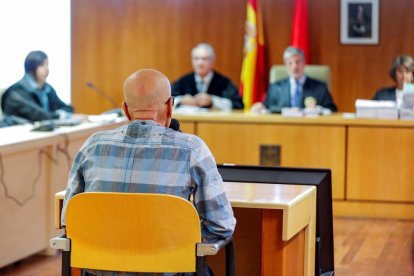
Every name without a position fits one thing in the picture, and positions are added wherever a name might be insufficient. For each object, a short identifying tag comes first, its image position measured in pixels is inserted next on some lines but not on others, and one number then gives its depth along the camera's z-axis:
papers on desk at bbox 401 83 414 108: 8.55
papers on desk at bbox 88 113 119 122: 8.42
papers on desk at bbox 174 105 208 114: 9.10
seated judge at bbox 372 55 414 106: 9.14
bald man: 3.62
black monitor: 4.56
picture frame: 11.31
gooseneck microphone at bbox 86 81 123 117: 11.81
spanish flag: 11.28
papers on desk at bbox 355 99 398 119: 8.54
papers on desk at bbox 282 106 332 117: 8.80
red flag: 11.23
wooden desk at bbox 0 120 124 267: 6.35
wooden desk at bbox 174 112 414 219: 8.48
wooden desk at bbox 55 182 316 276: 4.00
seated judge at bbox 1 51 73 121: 8.71
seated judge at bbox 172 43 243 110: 9.94
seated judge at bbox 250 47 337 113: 9.68
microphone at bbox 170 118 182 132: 3.98
